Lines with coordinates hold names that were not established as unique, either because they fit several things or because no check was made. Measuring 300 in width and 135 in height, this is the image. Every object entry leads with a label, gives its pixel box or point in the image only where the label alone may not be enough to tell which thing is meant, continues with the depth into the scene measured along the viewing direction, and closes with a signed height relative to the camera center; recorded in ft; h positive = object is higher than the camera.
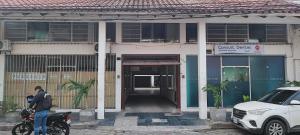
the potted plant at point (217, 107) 31.96 -4.61
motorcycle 24.84 -5.16
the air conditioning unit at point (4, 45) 37.42 +4.39
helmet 24.64 -3.92
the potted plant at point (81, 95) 32.44 -3.11
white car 24.95 -4.59
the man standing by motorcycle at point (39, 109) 23.81 -3.41
